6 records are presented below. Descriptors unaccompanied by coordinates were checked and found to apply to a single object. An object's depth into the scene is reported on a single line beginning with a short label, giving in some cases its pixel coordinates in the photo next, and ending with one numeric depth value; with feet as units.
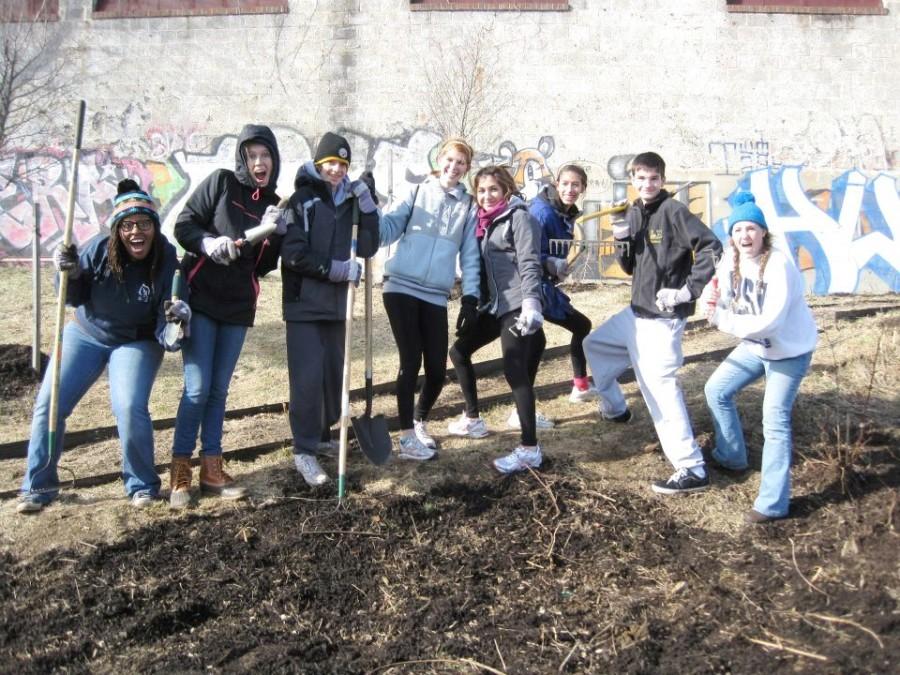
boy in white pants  16.14
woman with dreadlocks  15.49
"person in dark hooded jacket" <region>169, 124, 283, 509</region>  15.88
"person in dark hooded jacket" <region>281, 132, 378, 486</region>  16.35
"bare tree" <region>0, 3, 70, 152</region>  47.60
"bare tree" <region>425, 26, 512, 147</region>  47.60
